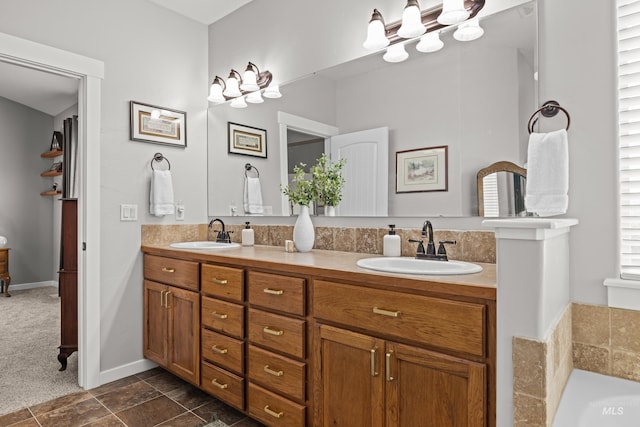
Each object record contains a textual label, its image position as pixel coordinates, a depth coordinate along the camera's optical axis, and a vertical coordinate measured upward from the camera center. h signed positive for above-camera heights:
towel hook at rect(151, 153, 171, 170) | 2.80 +0.43
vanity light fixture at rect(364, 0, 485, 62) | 1.73 +0.93
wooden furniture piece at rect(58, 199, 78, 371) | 2.68 -0.47
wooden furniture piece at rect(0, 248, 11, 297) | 5.06 -0.76
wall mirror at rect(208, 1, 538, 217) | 1.64 +0.59
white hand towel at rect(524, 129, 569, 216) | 1.29 +0.14
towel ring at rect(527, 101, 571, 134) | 1.46 +0.42
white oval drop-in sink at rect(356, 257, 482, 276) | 1.51 -0.22
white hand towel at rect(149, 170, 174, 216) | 2.72 +0.15
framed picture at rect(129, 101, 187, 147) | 2.69 +0.67
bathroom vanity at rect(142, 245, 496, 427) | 1.21 -0.51
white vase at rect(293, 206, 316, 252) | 2.24 -0.11
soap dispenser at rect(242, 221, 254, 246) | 2.70 -0.16
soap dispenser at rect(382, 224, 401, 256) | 1.95 -0.16
